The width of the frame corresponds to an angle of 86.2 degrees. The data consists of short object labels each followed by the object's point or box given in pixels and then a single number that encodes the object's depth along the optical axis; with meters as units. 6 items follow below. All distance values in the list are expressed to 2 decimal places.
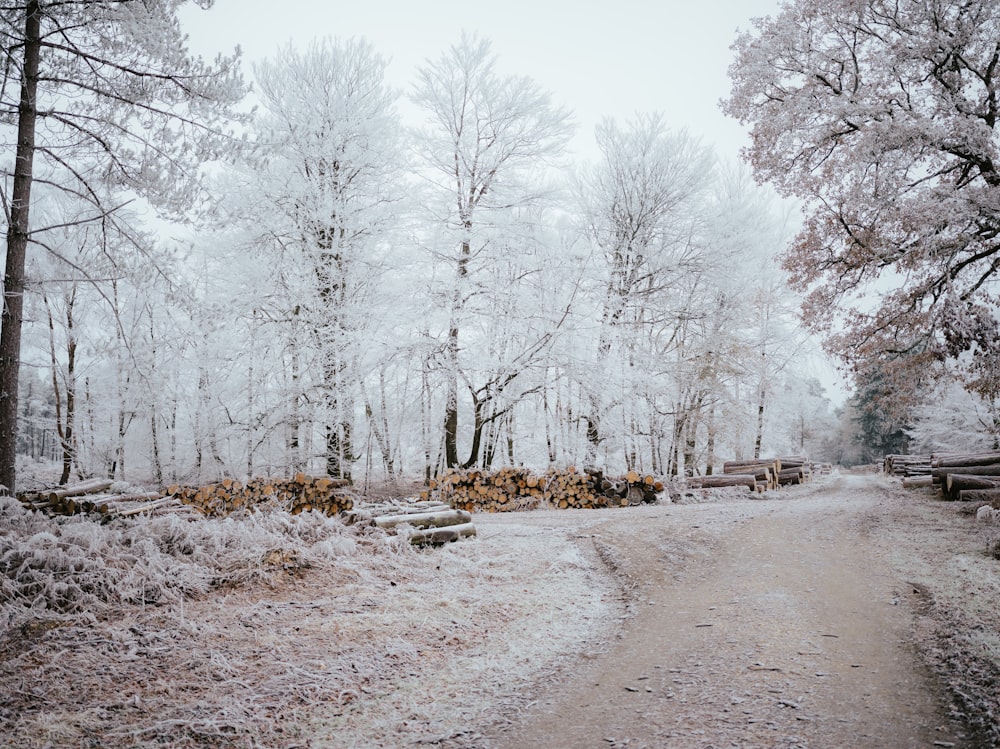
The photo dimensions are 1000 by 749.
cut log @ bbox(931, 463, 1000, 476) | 10.55
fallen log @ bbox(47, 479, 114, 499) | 7.92
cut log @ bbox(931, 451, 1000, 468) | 11.12
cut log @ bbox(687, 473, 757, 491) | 13.40
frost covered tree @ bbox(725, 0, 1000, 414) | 8.58
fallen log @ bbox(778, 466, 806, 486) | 17.25
